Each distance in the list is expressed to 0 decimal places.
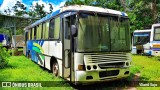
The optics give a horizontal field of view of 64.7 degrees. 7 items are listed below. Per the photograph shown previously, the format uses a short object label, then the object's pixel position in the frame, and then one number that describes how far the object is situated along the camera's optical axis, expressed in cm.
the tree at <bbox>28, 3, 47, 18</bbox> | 3587
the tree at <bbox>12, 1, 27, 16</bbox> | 3768
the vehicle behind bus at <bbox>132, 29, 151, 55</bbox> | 1301
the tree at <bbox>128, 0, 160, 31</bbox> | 1638
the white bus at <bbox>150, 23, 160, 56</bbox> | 1003
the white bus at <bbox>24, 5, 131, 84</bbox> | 424
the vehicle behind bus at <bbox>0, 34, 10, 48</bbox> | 1551
